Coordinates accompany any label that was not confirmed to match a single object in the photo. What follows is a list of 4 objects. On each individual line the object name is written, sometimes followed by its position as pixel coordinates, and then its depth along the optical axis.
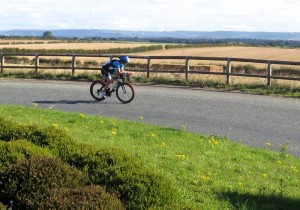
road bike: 16.91
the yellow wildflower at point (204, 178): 6.99
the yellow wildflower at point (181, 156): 8.27
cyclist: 16.72
